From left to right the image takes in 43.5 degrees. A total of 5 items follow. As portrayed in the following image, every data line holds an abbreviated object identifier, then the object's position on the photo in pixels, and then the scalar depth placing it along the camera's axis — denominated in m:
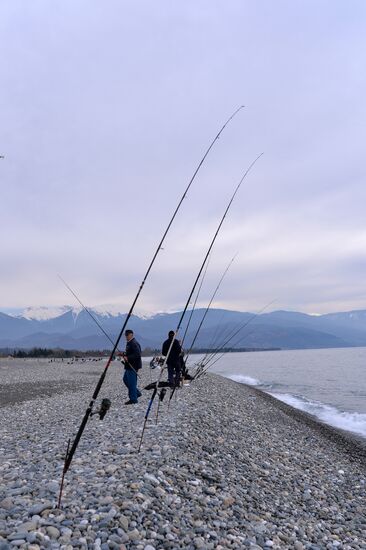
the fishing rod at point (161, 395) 11.05
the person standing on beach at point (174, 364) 15.53
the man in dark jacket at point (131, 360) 13.45
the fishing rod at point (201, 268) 10.22
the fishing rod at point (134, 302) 6.17
